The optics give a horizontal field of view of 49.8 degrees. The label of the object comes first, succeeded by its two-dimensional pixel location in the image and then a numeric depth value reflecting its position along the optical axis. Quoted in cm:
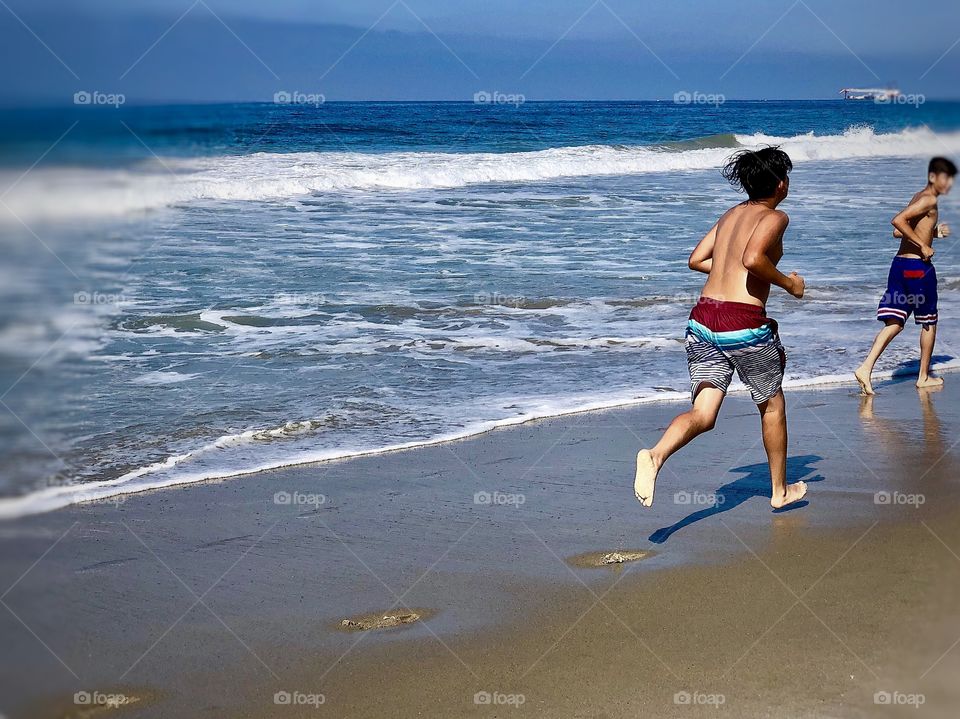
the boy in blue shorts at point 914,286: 697
